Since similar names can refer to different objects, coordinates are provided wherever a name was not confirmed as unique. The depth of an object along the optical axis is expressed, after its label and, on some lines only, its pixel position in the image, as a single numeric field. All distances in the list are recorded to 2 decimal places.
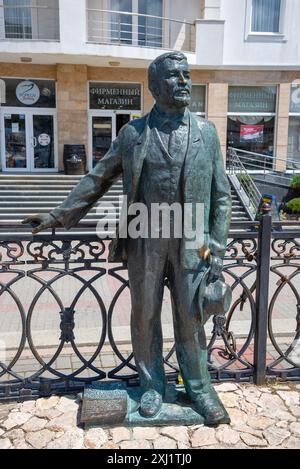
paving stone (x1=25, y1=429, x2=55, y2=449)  2.75
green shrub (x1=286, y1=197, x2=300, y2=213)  14.40
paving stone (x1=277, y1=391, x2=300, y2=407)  3.25
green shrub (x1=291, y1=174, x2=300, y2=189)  15.31
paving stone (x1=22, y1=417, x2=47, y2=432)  2.91
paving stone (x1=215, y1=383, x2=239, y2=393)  3.40
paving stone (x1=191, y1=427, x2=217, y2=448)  2.71
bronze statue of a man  2.65
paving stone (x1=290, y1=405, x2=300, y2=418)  3.10
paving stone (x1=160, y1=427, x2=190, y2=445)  2.75
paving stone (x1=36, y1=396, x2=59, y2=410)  3.18
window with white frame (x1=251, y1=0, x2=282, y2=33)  16.84
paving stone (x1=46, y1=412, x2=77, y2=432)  2.90
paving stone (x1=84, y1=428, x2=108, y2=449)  2.72
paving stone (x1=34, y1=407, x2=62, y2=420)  3.04
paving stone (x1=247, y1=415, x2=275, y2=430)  2.95
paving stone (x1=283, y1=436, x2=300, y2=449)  2.75
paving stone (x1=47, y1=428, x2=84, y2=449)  2.72
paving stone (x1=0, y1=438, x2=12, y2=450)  2.73
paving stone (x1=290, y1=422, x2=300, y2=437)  2.88
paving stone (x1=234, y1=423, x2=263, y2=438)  2.86
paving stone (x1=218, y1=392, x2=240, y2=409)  3.19
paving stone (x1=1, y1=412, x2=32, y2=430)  2.96
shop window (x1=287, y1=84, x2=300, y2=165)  17.80
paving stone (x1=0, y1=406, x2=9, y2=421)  3.07
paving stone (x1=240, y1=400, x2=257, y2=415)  3.11
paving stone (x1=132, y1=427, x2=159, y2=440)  2.77
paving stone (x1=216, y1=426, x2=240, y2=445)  2.75
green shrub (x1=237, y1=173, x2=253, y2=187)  14.58
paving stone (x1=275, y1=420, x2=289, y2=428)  2.95
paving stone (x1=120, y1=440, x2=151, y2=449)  2.69
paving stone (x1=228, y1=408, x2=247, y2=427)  2.97
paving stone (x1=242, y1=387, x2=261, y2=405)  3.27
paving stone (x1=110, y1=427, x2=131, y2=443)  2.76
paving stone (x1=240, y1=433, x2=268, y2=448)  2.75
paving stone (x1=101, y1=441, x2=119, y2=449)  2.69
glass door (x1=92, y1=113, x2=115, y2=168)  17.03
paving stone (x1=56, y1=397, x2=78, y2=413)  3.13
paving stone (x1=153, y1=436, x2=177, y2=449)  2.69
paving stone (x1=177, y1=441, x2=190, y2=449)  2.68
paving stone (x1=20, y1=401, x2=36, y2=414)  3.14
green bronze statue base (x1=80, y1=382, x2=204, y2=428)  2.85
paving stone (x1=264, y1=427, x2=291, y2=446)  2.79
